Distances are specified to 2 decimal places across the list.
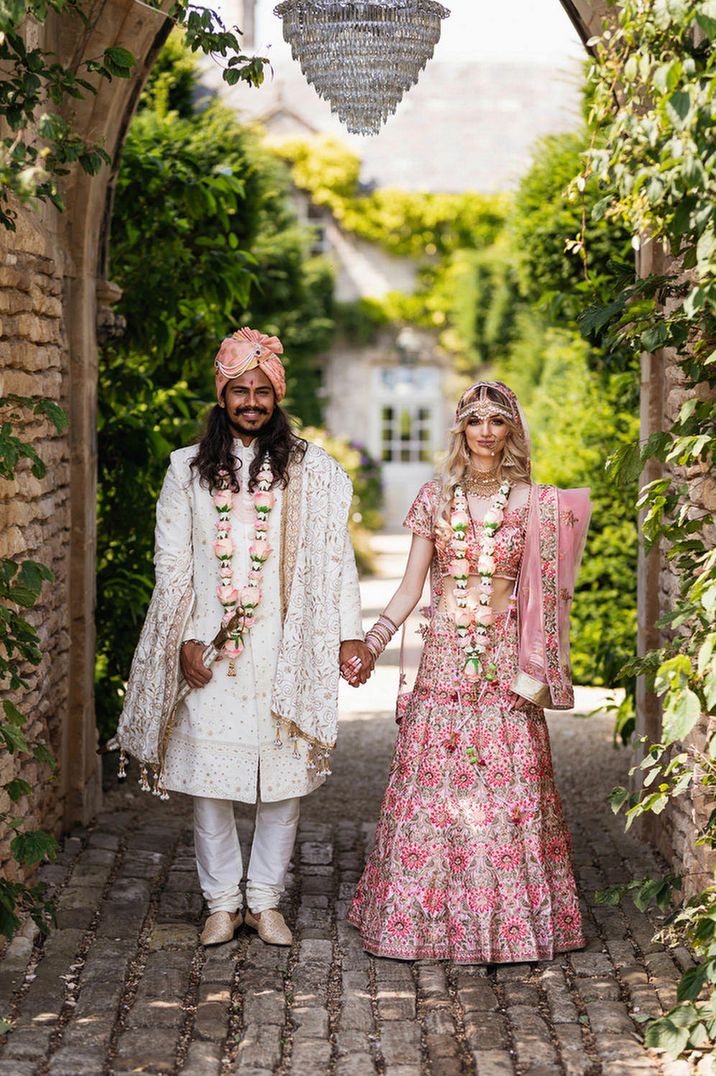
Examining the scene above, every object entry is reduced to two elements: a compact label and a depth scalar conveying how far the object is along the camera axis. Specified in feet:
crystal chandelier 16.88
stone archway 17.46
